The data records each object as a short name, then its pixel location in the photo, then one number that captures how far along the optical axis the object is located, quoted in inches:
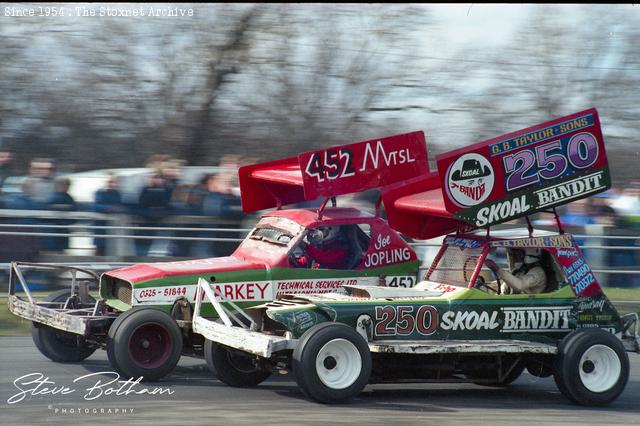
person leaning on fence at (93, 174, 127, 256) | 1173.1
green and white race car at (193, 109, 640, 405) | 658.8
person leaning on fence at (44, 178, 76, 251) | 1143.6
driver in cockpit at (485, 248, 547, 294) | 729.0
